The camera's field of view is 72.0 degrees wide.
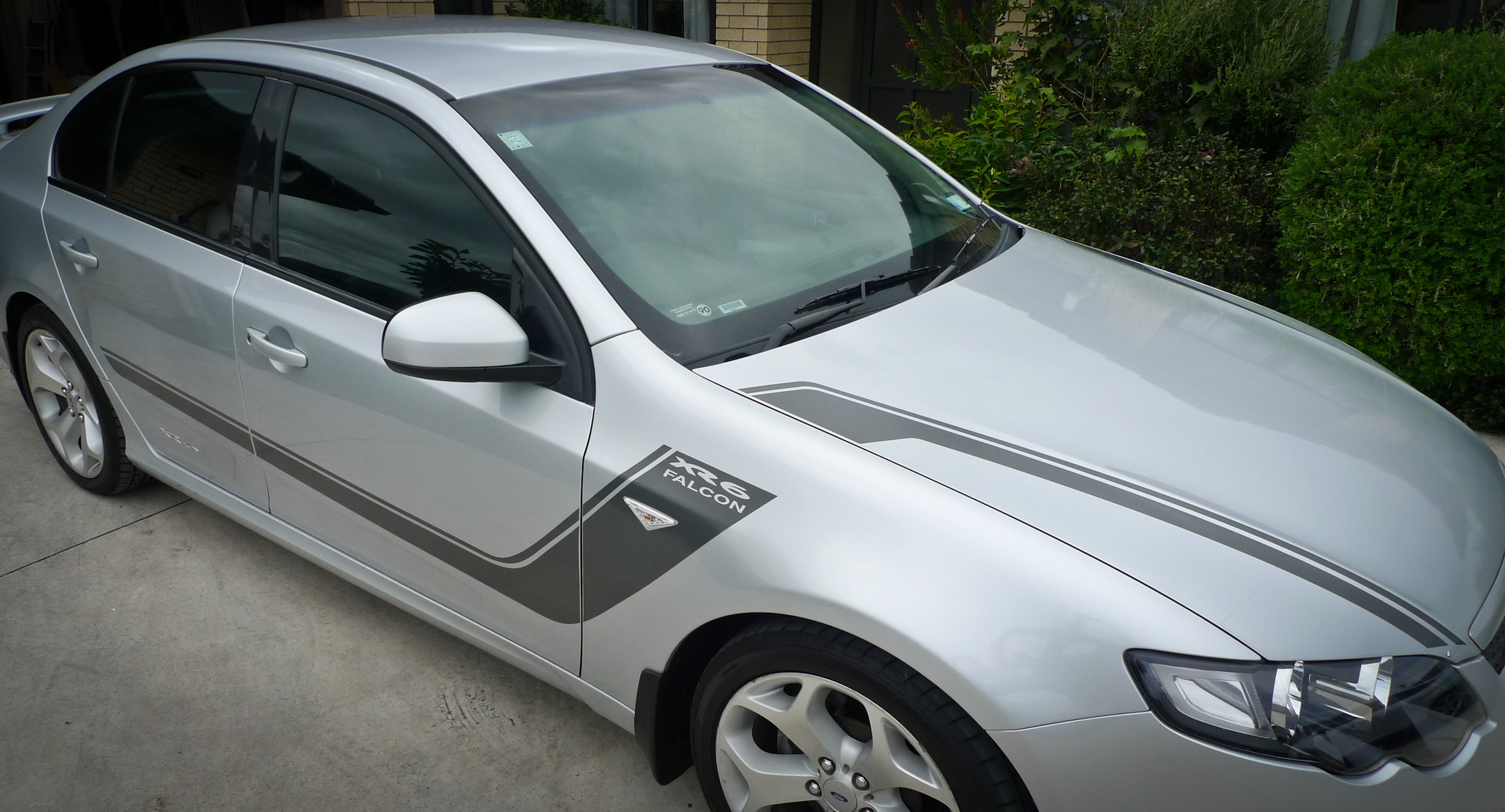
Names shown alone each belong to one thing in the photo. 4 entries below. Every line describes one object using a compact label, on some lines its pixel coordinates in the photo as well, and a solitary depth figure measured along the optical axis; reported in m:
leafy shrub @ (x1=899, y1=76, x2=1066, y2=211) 5.21
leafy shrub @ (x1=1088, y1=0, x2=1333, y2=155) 4.81
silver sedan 1.59
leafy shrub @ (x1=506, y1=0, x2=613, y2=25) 7.55
